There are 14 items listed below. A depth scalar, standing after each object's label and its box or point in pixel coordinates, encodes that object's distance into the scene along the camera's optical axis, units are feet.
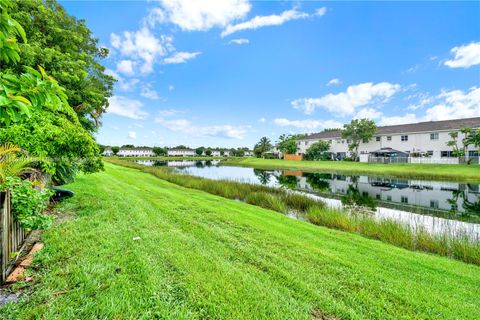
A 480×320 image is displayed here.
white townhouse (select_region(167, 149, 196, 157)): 414.70
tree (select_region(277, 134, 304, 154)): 190.60
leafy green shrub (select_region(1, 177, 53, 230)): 10.96
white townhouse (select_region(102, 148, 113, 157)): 361.30
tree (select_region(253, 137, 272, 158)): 266.36
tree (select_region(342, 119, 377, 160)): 132.16
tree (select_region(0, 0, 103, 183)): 5.08
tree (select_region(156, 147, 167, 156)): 389.60
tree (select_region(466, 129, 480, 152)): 88.58
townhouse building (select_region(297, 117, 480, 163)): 106.52
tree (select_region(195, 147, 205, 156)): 431.84
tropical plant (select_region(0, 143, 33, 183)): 11.14
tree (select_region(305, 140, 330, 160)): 157.11
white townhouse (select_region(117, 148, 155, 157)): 378.94
